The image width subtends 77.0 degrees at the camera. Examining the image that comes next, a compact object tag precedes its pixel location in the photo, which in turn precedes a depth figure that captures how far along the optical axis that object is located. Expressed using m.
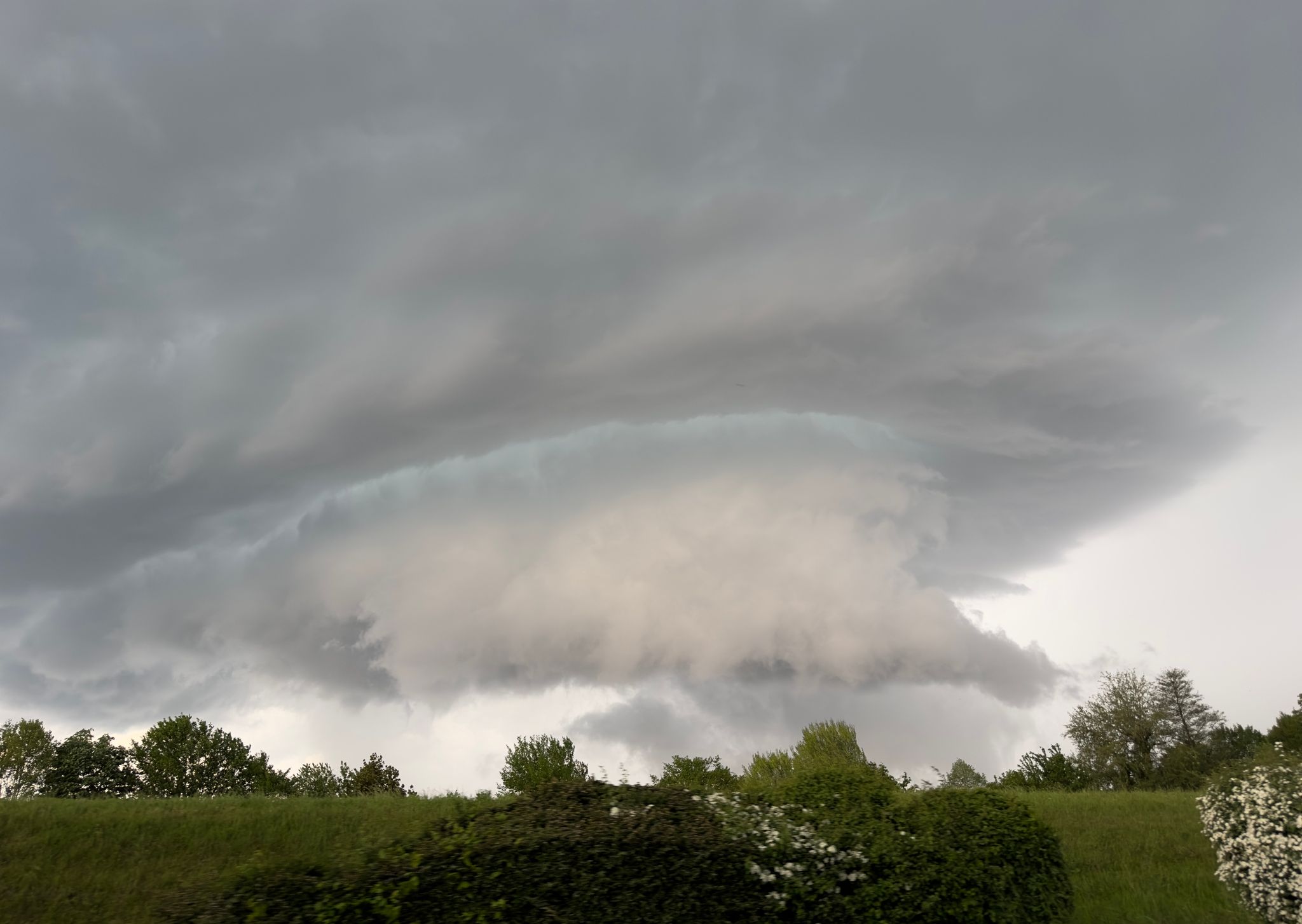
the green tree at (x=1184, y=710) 60.62
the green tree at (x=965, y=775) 46.64
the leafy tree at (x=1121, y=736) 52.66
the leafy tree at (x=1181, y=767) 50.56
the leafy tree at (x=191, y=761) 44.22
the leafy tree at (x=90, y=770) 44.78
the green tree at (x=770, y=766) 39.27
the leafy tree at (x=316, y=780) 49.31
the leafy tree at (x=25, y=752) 47.41
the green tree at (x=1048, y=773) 45.53
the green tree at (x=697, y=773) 43.47
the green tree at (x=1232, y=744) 56.44
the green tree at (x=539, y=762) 37.59
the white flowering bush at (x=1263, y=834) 12.59
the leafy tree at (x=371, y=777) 49.94
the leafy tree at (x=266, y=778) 47.29
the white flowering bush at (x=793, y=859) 10.61
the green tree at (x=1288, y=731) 57.72
